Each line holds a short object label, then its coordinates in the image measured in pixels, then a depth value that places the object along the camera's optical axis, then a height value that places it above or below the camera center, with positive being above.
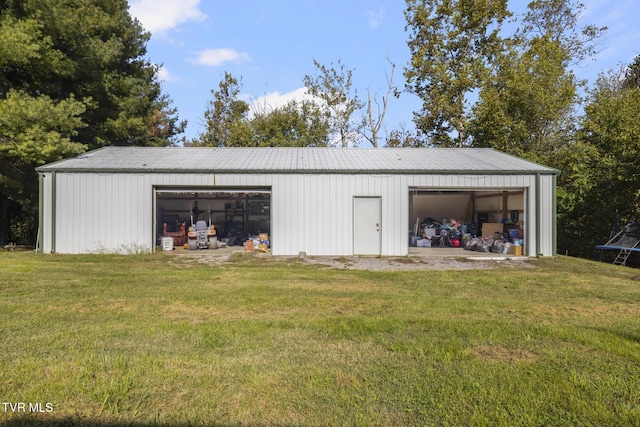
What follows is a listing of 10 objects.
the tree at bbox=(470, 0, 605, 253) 20.48 +5.66
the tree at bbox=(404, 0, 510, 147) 25.30 +10.16
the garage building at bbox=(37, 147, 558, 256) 13.34 +0.59
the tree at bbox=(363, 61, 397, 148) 31.25 +6.88
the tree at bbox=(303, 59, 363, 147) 30.84 +8.64
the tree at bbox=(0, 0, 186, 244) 13.43 +5.46
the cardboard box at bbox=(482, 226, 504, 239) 17.31 -0.53
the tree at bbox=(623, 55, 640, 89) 26.52 +9.13
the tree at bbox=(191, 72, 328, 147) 29.28 +6.67
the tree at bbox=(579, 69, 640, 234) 15.40 +2.73
